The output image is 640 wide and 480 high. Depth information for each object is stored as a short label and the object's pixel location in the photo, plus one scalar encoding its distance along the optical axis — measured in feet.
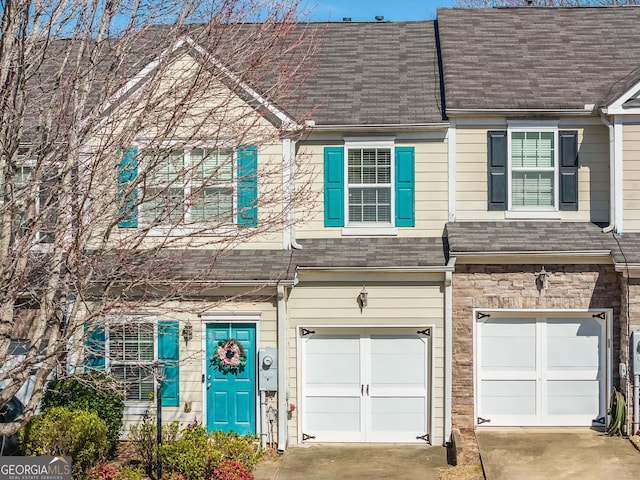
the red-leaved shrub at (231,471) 36.37
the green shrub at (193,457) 37.32
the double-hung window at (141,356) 45.50
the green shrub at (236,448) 38.06
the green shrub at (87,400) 41.63
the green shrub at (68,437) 38.50
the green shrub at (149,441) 40.86
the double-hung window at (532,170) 48.08
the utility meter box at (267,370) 44.96
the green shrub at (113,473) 36.92
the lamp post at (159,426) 38.91
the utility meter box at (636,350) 44.50
